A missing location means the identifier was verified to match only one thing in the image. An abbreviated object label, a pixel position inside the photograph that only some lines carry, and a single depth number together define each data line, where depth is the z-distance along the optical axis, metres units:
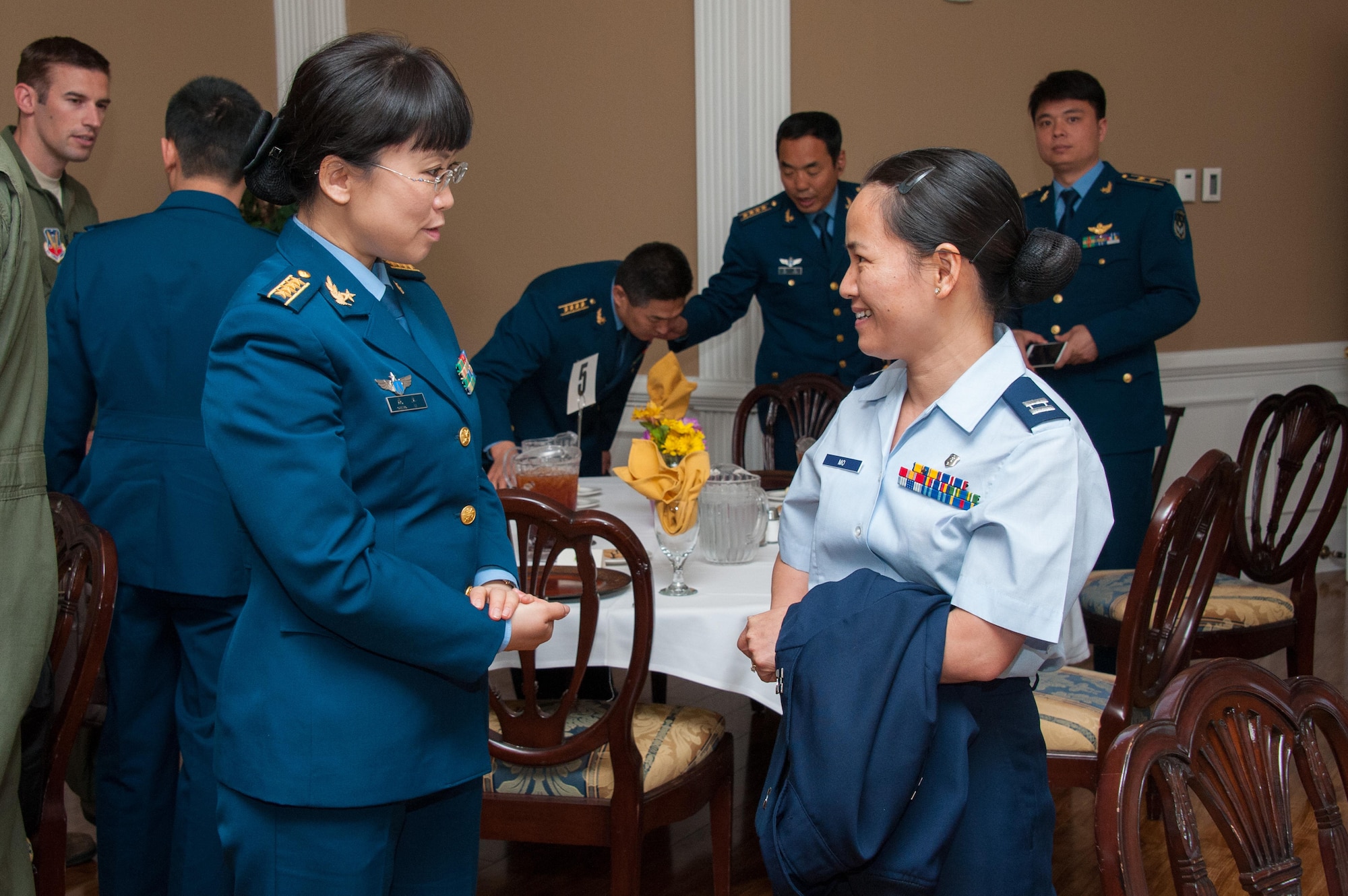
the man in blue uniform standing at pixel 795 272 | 3.60
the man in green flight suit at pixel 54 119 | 3.05
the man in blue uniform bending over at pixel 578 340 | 3.05
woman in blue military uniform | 1.08
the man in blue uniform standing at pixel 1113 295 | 3.13
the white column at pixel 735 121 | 4.14
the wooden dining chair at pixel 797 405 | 3.48
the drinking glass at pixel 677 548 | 2.01
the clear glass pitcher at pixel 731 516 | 2.15
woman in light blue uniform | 1.13
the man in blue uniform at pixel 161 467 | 2.04
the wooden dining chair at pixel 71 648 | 1.52
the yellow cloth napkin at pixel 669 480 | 2.00
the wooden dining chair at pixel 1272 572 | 2.68
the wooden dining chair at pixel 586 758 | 1.79
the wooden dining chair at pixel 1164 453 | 3.57
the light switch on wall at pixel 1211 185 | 4.41
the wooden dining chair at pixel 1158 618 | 1.90
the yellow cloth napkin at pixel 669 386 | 2.44
